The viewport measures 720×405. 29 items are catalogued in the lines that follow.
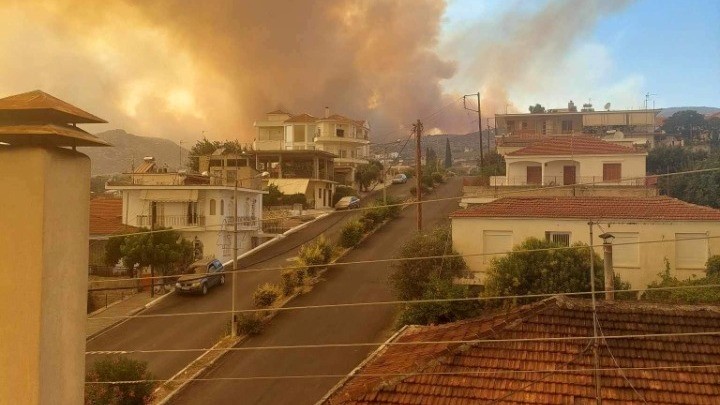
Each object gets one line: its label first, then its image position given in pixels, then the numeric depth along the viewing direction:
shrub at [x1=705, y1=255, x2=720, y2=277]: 21.52
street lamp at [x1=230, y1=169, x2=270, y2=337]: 21.99
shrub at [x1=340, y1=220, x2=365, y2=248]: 33.66
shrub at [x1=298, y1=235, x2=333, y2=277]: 28.45
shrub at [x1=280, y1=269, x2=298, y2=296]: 26.64
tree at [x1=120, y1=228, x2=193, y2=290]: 28.22
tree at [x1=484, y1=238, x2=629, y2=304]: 19.74
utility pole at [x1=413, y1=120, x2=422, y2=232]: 32.72
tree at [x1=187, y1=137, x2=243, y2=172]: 62.86
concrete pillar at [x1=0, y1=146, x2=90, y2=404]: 3.25
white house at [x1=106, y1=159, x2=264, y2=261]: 35.16
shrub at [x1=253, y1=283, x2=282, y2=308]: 24.77
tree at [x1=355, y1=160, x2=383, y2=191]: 63.73
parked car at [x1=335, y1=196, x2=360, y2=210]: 51.88
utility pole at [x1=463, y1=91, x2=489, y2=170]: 53.66
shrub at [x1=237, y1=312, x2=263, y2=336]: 22.55
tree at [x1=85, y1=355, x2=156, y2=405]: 13.49
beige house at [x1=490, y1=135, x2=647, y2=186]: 34.06
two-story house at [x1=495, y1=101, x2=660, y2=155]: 62.78
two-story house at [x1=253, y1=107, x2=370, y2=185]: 67.50
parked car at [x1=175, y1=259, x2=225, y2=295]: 27.45
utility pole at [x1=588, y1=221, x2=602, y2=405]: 9.20
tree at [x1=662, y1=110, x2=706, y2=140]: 78.75
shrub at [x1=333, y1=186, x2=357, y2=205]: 55.63
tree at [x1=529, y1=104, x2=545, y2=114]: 67.57
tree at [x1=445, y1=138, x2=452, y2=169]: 108.06
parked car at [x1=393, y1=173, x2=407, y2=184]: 68.06
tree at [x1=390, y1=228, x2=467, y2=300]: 24.03
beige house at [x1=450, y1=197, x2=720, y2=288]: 22.95
